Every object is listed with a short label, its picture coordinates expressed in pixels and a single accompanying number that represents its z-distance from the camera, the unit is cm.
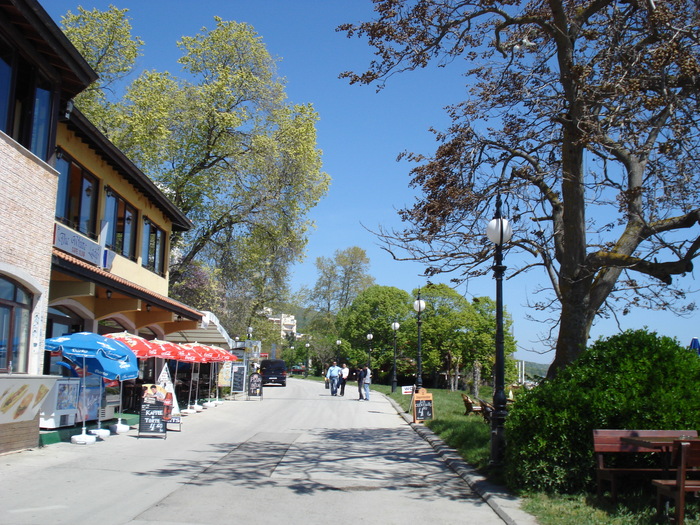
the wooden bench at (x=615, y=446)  785
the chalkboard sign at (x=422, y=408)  2123
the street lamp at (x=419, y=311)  2508
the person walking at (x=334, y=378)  3912
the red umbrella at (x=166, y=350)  1766
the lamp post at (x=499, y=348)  1080
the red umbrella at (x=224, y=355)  2518
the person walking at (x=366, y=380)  3372
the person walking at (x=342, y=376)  3897
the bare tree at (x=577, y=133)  1076
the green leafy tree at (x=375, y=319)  7431
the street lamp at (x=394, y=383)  4335
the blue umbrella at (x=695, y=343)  1661
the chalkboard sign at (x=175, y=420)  1658
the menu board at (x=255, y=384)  3303
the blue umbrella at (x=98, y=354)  1334
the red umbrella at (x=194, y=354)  2023
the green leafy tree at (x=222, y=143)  2800
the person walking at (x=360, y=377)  3394
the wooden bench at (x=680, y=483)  653
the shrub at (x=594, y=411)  847
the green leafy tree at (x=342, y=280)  8094
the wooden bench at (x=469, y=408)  2142
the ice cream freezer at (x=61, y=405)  1322
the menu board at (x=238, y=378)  3362
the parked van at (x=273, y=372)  4978
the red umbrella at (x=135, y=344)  1636
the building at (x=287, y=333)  6290
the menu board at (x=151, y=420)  1505
